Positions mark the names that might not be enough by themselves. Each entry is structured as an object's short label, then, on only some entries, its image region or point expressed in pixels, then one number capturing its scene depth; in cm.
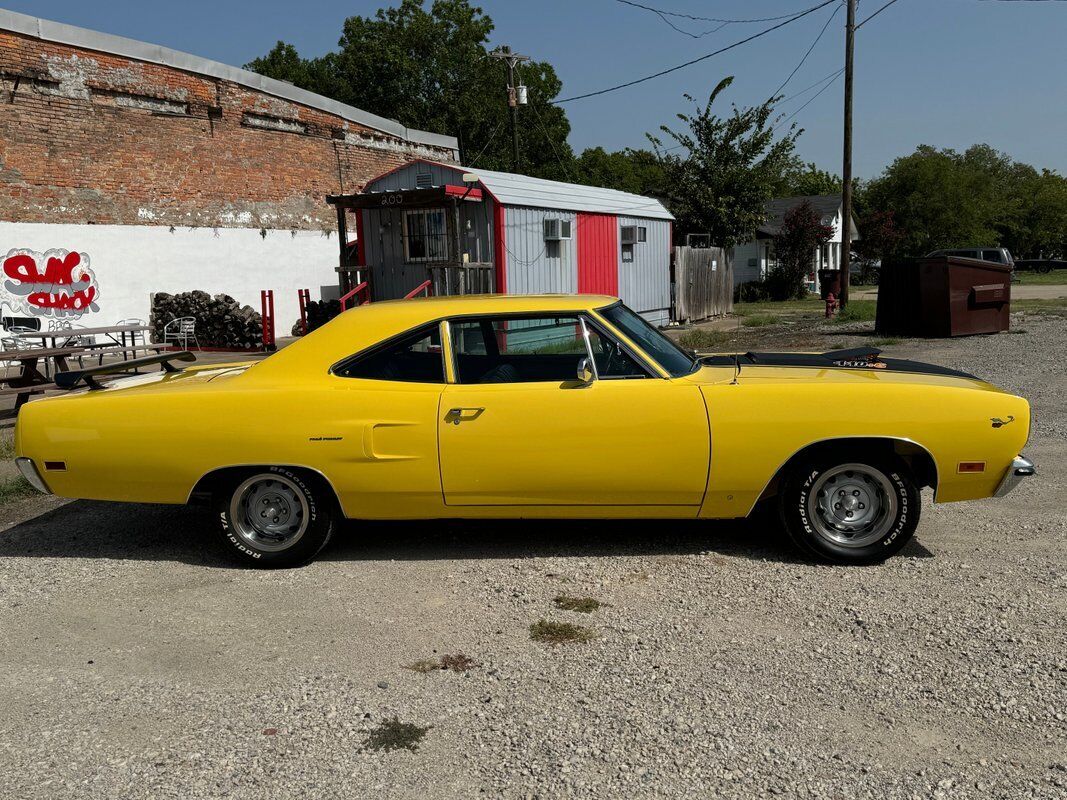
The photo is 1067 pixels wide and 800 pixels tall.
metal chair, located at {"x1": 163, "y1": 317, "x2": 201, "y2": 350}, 1617
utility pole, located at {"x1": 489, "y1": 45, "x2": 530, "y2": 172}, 3362
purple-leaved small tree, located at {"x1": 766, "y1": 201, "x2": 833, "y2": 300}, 3575
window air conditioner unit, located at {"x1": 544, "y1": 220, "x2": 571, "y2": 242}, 1653
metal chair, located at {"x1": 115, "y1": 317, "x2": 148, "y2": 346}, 1740
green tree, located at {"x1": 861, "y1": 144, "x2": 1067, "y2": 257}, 4903
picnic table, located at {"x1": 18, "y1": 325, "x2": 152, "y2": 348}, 1142
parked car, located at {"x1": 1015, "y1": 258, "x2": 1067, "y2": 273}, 5688
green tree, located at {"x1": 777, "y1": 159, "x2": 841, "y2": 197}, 7525
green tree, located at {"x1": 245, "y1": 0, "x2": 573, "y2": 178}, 5762
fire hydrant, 2264
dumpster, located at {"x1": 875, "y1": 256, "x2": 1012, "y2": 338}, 1592
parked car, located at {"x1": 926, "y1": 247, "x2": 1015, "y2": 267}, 3116
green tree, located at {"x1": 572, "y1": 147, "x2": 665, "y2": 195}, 7011
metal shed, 1530
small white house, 3966
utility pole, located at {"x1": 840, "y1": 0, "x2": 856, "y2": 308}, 2247
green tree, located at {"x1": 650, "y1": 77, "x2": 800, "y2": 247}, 3062
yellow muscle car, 457
